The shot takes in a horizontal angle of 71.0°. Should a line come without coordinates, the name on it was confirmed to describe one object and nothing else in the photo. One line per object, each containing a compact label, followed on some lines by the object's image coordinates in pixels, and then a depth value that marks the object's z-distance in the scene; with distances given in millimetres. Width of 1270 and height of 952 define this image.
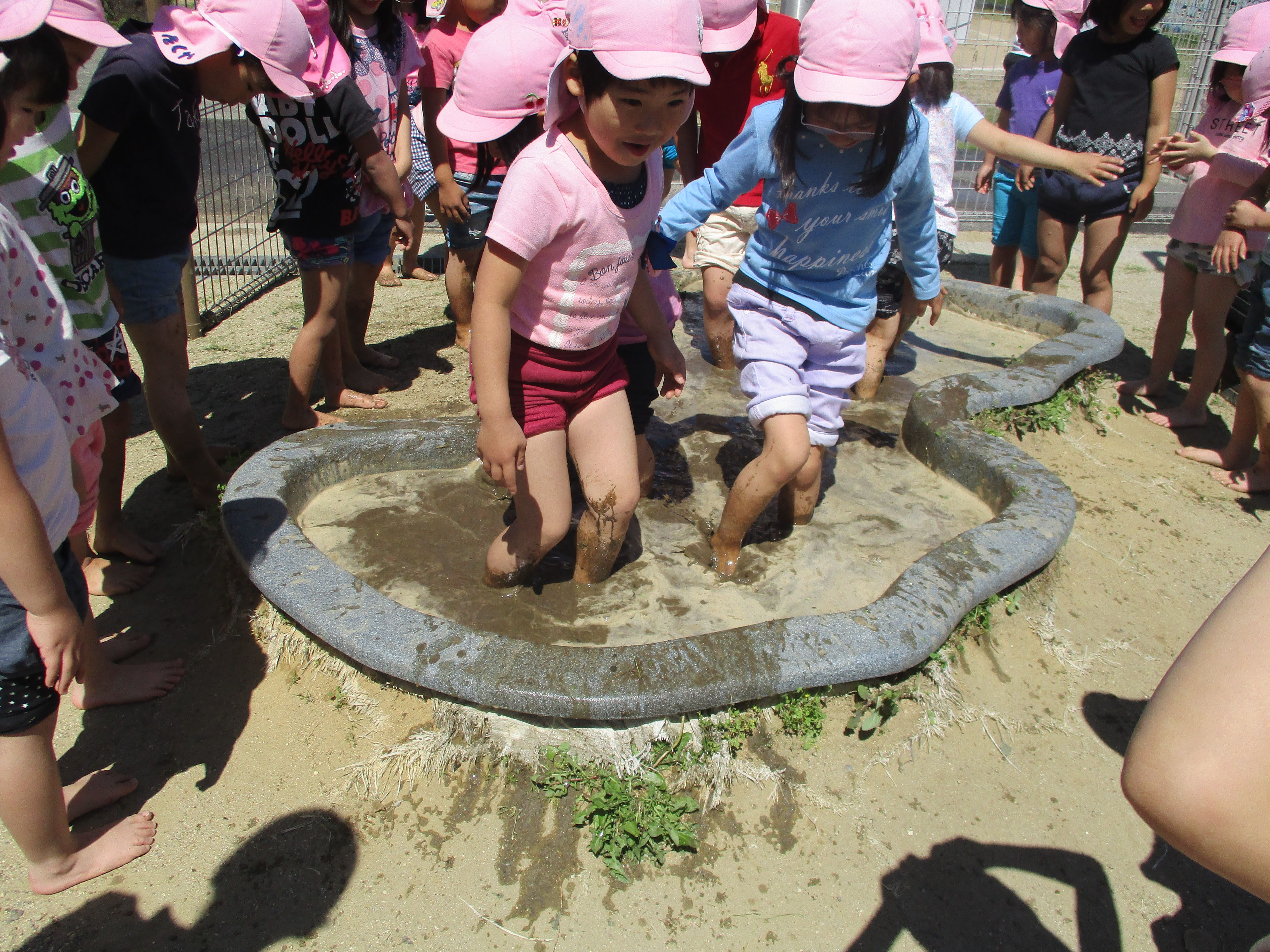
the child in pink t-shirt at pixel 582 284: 2133
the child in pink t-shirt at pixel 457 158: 4059
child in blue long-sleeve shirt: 2521
